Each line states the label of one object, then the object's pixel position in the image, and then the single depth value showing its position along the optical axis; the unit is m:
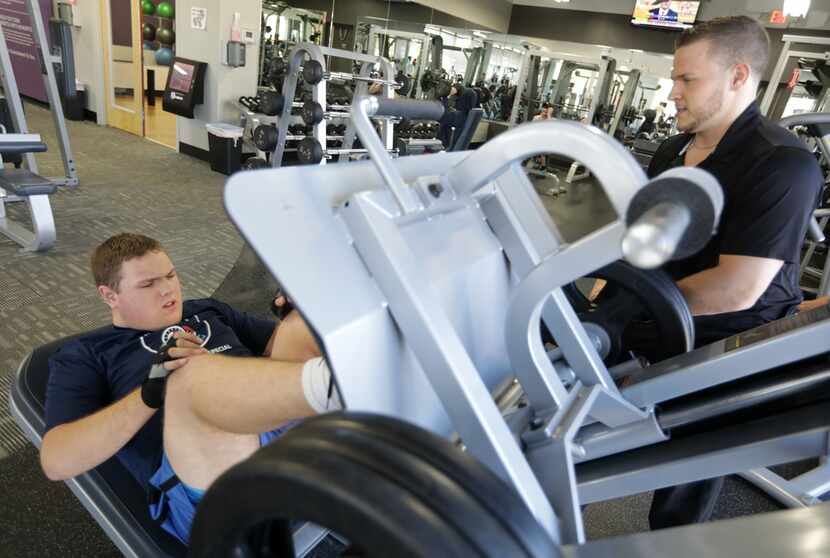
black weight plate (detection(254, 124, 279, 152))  3.82
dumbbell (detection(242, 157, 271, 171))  3.88
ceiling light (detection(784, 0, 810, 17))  5.50
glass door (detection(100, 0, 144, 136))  6.52
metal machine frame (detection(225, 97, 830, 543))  0.57
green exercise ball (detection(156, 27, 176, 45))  6.67
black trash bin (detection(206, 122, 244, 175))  5.39
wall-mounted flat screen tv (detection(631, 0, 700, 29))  8.49
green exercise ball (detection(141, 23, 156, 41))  7.00
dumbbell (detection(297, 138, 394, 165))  3.54
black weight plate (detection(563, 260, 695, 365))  0.98
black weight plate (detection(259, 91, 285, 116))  3.79
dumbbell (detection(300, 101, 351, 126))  3.53
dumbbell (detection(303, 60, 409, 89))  3.56
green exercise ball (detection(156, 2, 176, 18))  6.39
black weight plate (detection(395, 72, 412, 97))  4.10
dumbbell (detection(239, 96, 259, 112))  5.57
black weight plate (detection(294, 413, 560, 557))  0.46
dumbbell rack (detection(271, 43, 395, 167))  3.64
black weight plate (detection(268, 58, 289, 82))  4.08
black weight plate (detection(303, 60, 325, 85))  3.56
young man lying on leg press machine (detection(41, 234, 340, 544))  0.79
